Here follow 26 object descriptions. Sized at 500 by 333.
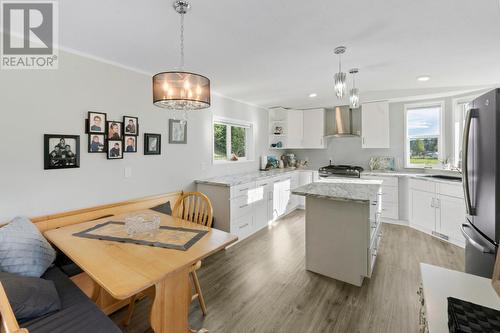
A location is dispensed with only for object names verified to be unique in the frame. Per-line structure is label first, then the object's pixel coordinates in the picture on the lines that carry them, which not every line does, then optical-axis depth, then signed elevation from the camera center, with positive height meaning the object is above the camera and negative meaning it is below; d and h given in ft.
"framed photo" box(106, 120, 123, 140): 8.23 +1.27
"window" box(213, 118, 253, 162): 13.61 +1.56
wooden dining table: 3.81 -1.82
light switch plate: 8.75 -0.27
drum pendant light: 5.12 +1.75
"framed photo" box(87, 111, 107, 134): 7.75 +1.43
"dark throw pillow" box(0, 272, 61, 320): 3.96 -2.34
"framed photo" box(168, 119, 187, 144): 10.31 +1.54
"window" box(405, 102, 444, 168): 13.57 +1.82
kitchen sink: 11.67 -0.65
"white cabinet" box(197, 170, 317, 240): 10.70 -2.00
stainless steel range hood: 15.97 +3.00
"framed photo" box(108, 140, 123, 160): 8.27 +0.56
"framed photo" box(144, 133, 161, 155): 9.36 +0.86
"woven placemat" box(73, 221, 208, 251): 5.12 -1.69
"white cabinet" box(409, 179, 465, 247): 10.69 -2.18
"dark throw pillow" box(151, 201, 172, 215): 9.31 -1.76
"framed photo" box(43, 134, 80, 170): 6.93 +0.42
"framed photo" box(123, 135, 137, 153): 8.71 +0.80
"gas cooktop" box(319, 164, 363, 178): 14.98 -0.40
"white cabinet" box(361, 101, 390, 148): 14.62 +2.56
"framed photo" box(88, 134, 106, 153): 7.81 +0.74
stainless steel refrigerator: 4.46 -0.36
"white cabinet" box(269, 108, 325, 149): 17.24 +2.72
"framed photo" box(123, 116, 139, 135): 8.68 +1.50
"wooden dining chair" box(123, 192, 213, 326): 6.10 -1.65
